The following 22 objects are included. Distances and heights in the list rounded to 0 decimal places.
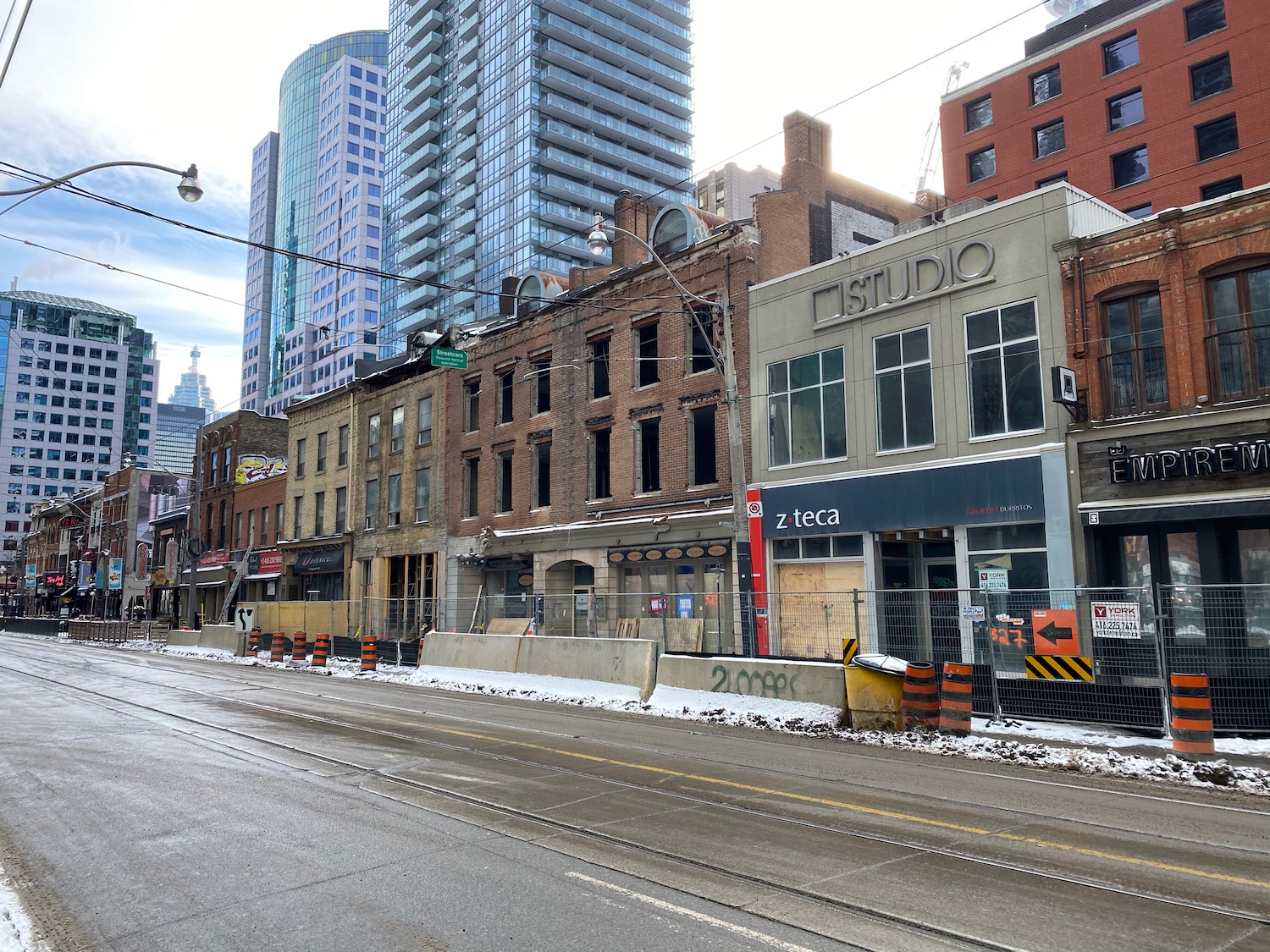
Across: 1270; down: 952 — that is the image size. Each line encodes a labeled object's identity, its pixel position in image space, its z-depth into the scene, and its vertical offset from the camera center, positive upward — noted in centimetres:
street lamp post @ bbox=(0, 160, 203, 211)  1384 +634
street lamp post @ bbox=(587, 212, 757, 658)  1989 +341
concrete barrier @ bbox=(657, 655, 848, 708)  1557 -155
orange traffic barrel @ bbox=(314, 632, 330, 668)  3042 -170
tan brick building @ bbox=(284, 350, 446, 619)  3825 +499
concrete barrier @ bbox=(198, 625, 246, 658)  3794 -160
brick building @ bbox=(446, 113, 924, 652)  2672 +593
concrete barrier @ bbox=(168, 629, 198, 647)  4264 -173
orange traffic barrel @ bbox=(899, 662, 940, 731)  1423 -164
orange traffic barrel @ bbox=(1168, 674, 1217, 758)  1163 -166
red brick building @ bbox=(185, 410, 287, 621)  5169 +611
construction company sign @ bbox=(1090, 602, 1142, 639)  1380 -46
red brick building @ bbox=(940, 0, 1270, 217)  3728 +2210
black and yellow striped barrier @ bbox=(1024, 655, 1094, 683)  1382 -118
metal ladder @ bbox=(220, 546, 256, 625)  5097 +117
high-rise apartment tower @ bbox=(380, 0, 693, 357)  10138 +5577
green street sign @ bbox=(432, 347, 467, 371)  2597 +687
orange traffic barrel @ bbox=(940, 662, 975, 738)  1379 -163
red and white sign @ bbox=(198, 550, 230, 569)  5438 +249
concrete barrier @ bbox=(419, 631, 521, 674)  2416 -149
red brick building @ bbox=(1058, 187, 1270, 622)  1695 +382
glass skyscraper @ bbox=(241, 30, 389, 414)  14888 +6941
